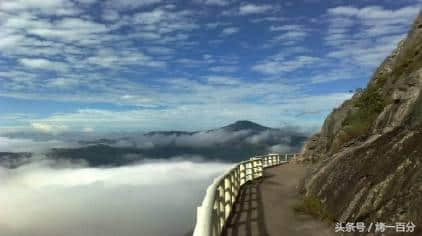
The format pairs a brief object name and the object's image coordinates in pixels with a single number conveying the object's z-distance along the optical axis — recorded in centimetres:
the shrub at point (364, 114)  1825
